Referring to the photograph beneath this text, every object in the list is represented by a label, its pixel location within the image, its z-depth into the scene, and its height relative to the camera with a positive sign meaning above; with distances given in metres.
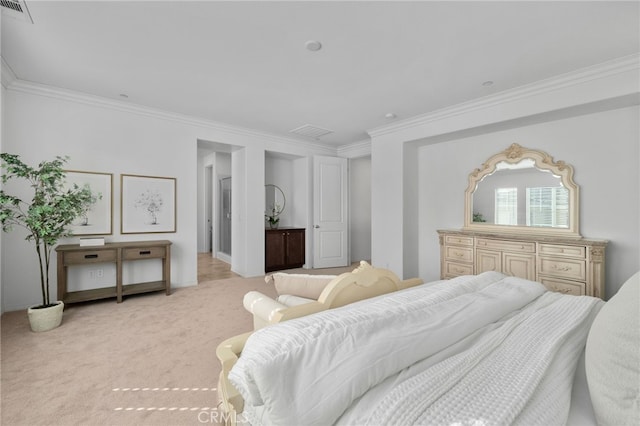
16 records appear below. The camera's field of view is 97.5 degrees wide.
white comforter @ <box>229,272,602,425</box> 0.76 -0.51
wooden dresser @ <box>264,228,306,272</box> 5.55 -0.72
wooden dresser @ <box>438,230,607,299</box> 2.95 -0.56
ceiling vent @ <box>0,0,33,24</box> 2.00 +1.51
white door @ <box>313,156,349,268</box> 5.82 +0.00
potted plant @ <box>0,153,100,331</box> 2.70 +0.03
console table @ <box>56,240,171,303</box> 3.26 -0.56
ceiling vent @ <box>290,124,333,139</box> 4.86 +1.49
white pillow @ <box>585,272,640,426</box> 0.74 -0.44
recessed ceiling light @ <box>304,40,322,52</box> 2.40 +1.46
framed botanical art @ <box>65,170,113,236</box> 3.50 +0.12
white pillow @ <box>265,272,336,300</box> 1.78 -0.46
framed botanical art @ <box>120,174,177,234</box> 3.84 +0.14
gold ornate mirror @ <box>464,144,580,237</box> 3.39 +0.23
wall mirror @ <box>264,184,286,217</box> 6.17 +0.28
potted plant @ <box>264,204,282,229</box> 5.95 -0.08
